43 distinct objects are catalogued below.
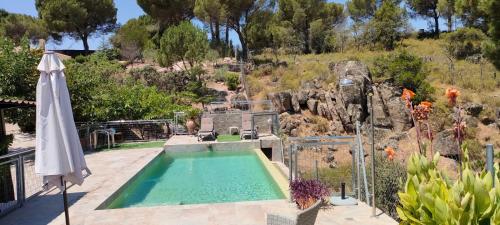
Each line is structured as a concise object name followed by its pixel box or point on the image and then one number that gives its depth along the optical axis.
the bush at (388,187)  7.88
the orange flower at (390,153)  5.86
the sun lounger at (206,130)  14.99
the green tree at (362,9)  40.62
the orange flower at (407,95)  4.25
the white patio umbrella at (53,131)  4.78
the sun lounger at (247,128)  14.88
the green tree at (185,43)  25.08
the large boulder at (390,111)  18.81
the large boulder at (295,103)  21.16
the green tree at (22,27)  38.56
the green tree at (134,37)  34.75
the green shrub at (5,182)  6.75
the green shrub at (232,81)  26.80
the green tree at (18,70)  12.41
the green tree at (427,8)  37.81
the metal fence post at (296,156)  6.44
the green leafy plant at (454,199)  3.14
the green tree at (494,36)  14.41
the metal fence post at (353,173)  6.82
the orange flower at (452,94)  3.64
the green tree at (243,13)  30.77
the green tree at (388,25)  33.53
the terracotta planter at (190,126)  16.95
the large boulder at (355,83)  19.55
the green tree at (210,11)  30.28
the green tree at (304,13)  35.03
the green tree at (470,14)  24.39
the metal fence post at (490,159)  3.28
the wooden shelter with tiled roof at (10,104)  6.84
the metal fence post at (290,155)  6.56
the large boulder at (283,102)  21.34
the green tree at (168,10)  33.78
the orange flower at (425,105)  4.10
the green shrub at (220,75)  28.45
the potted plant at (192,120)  16.98
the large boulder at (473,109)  18.77
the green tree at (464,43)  28.11
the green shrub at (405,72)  20.20
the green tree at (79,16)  34.94
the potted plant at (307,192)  5.92
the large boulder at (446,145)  15.34
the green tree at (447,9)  34.22
